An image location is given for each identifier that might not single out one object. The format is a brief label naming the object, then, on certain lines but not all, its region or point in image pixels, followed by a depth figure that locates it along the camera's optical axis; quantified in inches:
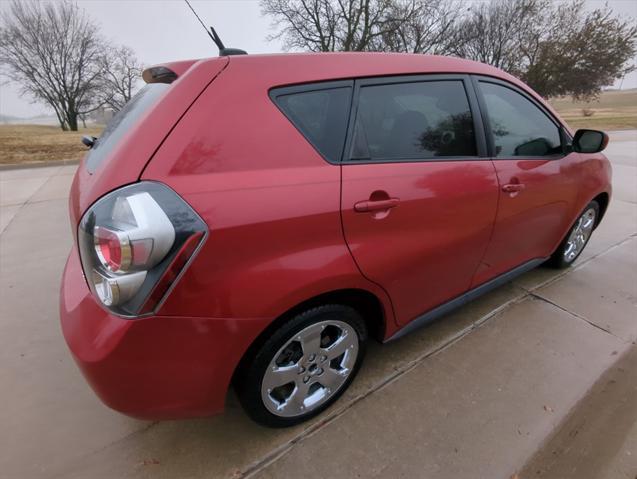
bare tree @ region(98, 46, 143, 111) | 1309.8
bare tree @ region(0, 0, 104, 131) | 1095.0
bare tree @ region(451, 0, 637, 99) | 931.3
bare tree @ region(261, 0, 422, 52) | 860.0
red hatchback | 45.8
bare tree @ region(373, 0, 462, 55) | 882.1
